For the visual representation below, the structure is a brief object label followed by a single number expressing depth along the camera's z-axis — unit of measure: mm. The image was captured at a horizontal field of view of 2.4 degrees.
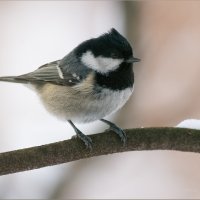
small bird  3003
